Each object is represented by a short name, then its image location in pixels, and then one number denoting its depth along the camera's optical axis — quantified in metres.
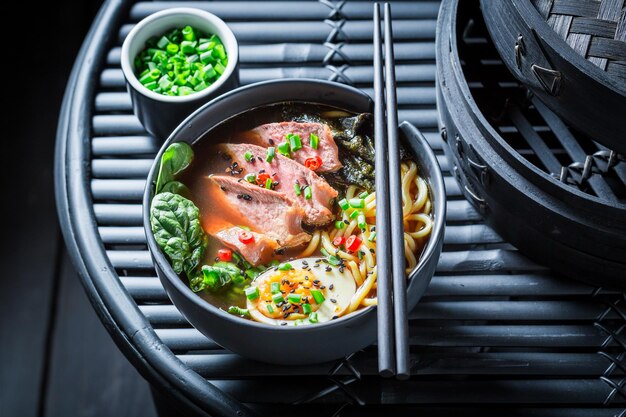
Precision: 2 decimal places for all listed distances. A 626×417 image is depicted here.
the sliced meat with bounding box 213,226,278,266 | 0.64
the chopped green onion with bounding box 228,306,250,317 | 0.62
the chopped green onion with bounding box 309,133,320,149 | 0.67
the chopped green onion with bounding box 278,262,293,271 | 0.63
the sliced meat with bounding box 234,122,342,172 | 0.67
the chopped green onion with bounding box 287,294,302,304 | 0.62
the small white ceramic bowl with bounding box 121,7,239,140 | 0.69
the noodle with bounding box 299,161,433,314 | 0.64
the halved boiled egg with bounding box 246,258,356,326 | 0.62
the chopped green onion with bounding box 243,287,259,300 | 0.62
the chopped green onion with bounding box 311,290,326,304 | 0.62
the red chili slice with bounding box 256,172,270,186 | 0.67
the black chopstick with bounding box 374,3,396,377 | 0.55
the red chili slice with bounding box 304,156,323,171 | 0.67
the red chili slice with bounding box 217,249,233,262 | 0.64
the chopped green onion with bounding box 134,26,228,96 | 0.71
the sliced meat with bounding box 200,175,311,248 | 0.65
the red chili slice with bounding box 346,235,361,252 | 0.64
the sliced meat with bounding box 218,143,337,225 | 0.65
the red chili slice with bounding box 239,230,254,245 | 0.64
